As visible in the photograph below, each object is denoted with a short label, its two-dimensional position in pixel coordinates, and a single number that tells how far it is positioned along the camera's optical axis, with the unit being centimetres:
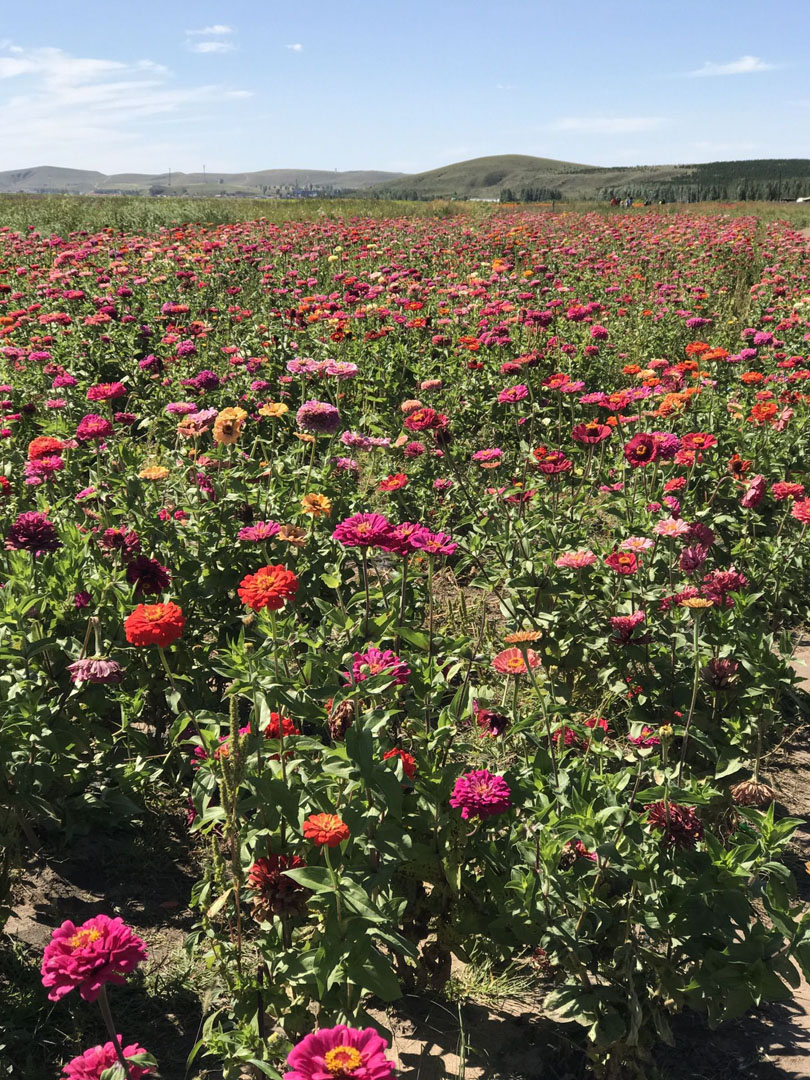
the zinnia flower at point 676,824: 201
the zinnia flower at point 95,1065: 146
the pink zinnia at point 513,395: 439
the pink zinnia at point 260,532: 299
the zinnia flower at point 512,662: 248
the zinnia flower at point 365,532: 241
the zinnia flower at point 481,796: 196
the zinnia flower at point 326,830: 171
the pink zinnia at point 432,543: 259
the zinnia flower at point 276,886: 195
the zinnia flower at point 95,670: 249
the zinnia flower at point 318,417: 386
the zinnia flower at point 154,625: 226
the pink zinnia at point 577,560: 302
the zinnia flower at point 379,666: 224
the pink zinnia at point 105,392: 419
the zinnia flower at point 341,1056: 117
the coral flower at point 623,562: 297
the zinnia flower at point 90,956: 143
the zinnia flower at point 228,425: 379
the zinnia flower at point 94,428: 360
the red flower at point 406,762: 213
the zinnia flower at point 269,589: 222
